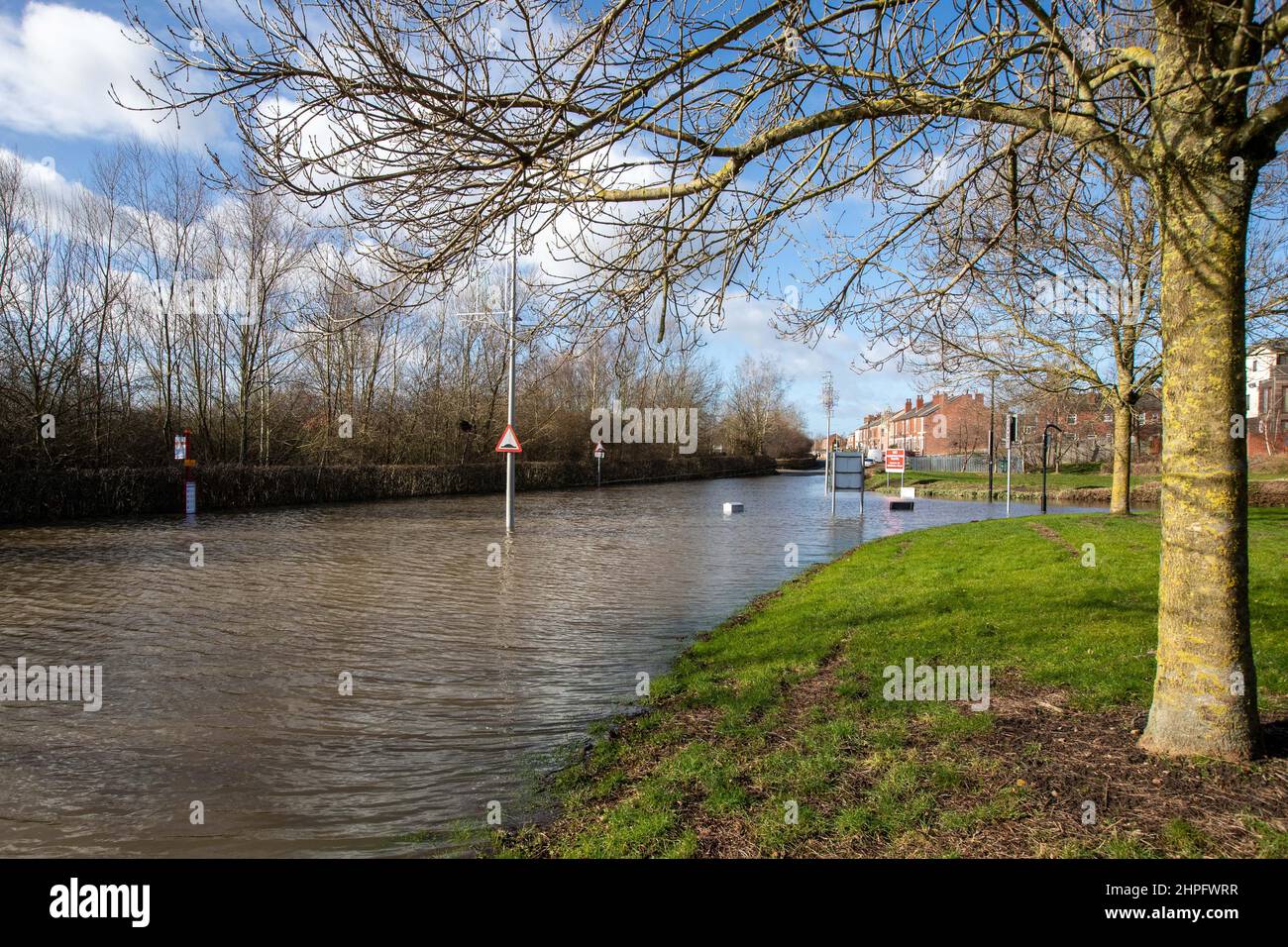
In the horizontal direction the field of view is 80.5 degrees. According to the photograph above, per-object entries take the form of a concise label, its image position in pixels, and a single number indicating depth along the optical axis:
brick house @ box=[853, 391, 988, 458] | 76.44
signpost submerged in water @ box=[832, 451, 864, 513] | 26.79
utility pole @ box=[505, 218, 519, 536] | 19.48
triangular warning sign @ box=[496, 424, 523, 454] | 17.92
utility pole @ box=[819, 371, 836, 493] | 35.93
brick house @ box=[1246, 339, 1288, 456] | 49.88
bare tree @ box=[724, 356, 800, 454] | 80.19
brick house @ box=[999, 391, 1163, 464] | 52.55
